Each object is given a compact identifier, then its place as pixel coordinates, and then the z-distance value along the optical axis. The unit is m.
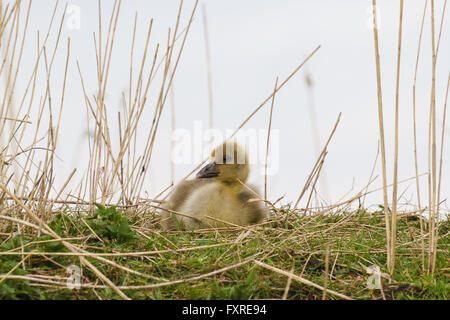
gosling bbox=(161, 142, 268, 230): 3.44
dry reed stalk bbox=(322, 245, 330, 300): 2.17
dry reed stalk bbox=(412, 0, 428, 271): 2.68
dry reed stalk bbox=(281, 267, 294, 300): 2.11
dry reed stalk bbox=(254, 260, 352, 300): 2.22
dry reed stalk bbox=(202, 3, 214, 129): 4.02
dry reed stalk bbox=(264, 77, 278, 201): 3.93
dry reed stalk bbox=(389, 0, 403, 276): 2.48
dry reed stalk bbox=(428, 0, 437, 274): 2.61
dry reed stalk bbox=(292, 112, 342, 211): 3.76
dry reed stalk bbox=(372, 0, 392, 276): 2.46
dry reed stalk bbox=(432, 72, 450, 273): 2.65
